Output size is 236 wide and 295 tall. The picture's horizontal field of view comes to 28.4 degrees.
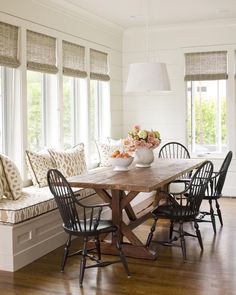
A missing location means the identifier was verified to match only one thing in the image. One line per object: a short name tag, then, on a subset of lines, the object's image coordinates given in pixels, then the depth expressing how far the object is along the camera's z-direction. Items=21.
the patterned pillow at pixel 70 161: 5.74
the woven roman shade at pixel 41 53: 5.57
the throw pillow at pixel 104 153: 7.31
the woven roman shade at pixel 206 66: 7.62
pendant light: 5.19
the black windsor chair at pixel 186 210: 4.50
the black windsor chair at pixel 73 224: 3.95
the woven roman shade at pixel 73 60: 6.38
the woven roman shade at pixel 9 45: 5.05
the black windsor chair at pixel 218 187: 5.45
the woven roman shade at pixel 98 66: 7.17
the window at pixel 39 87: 5.66
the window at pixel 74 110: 6.69
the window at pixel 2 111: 5.27
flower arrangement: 5.21
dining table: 4.18
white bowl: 5.06
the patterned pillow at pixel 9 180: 4.71
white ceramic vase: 5.36
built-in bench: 4.18
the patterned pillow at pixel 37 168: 5.42
